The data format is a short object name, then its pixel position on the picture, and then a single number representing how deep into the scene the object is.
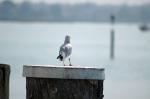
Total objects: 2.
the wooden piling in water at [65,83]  14.79
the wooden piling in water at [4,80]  16.09
